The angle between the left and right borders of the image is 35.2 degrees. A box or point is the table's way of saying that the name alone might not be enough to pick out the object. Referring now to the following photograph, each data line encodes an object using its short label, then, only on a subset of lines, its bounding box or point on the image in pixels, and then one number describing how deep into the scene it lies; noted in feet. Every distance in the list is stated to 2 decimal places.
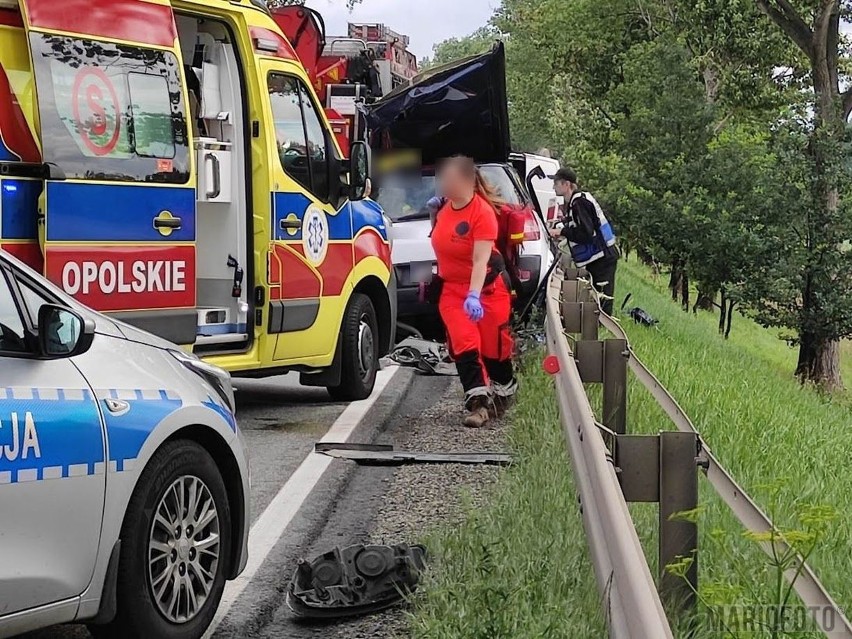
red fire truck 44.04
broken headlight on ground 16.58
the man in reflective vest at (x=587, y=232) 43.75
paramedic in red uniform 29.58
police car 12.51
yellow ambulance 22.89
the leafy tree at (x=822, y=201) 71.72
